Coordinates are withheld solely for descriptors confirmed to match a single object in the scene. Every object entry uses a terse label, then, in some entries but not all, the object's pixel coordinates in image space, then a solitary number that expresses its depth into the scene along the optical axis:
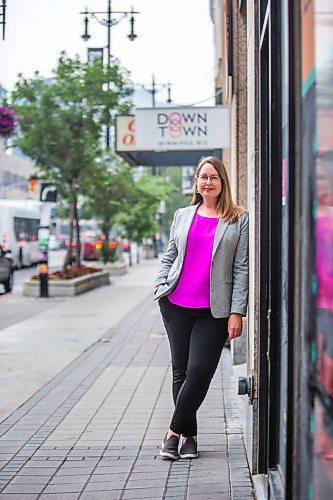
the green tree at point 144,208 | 36.18
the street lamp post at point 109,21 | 21.98
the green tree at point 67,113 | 22.59
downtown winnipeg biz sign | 11.60
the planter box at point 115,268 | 32.44
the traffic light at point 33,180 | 23.95
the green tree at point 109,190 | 26.93
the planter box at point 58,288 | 21.27
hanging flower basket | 14.61
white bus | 38.12
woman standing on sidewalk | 5.47
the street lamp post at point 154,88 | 28.89
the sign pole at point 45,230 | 20.72
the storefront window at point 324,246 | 2.41
